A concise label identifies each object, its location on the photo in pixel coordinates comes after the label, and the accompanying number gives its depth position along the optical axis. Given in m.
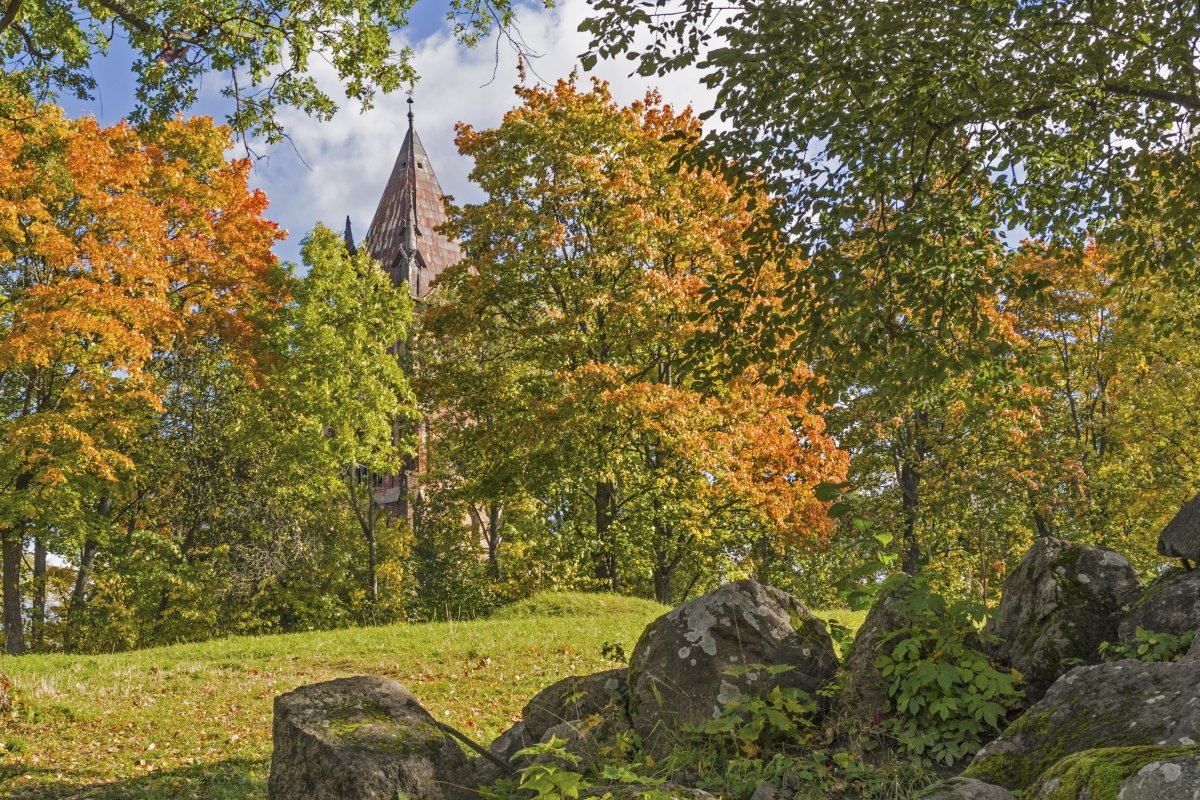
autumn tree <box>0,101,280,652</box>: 18.44
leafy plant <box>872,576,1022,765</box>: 4.95
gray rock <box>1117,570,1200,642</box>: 5.10
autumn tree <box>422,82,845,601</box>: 19.31
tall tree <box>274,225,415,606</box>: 24.84
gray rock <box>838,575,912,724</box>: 5.38
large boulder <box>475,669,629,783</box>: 5.92
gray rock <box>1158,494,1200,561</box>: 6.13
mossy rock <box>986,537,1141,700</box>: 5.46
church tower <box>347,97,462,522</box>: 53.53
